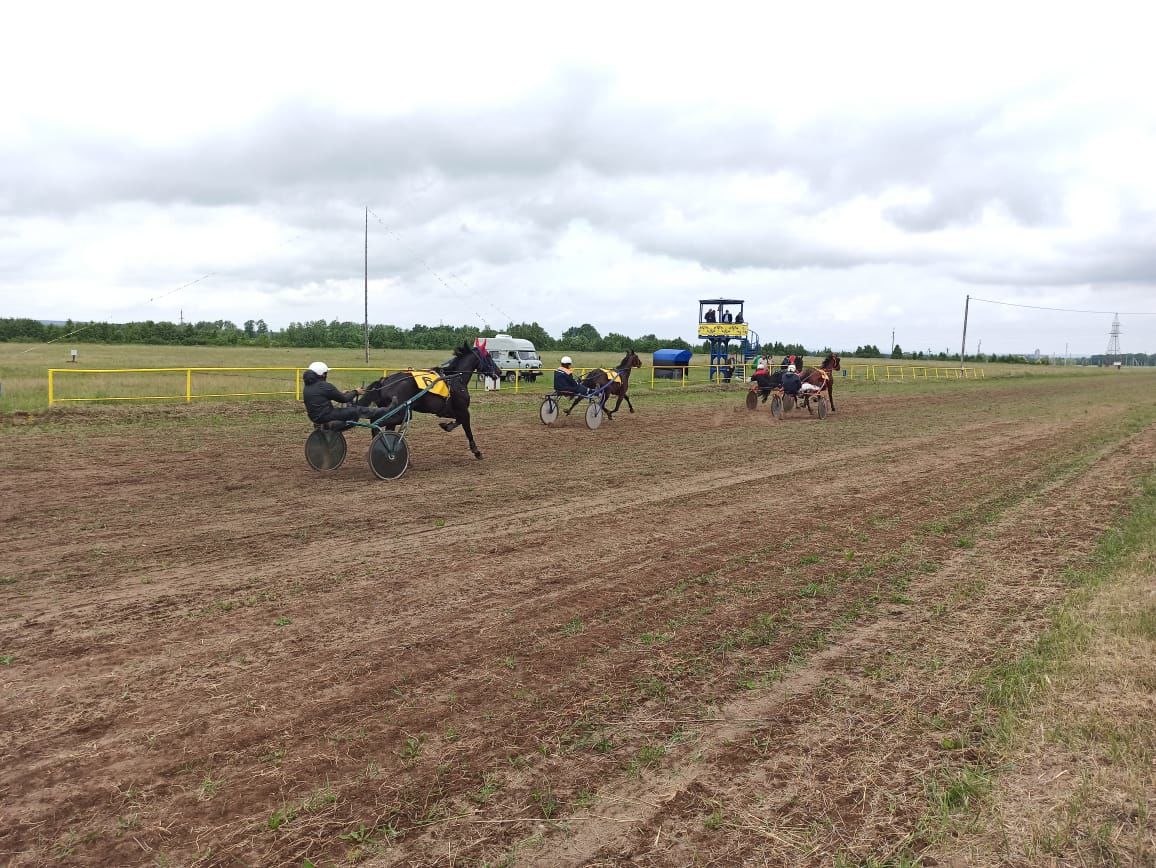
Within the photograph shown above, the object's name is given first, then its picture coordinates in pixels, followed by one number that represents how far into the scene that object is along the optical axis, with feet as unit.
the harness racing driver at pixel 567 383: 57.06
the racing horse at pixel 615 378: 58.95
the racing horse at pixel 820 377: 68.80
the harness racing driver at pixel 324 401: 33.40
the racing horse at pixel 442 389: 36.58
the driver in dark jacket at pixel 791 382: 66.95
